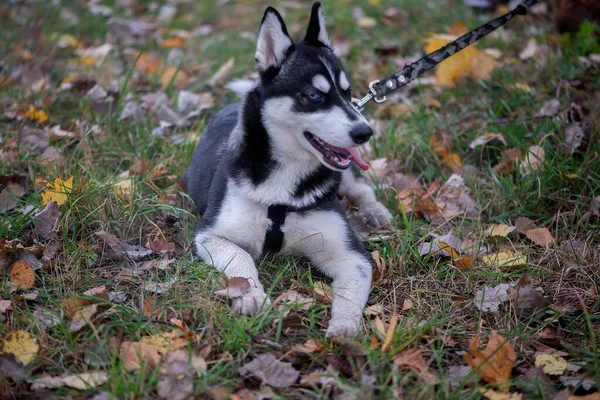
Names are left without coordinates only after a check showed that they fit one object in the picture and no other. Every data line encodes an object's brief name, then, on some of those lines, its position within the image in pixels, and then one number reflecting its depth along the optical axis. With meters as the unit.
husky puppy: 3.00
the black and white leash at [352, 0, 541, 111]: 3.56
